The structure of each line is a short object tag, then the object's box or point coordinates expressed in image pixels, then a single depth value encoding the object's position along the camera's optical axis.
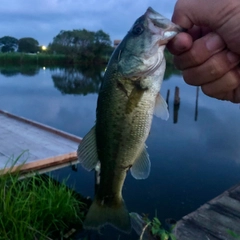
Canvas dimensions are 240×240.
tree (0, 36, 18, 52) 82.75
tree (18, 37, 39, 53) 74.25
